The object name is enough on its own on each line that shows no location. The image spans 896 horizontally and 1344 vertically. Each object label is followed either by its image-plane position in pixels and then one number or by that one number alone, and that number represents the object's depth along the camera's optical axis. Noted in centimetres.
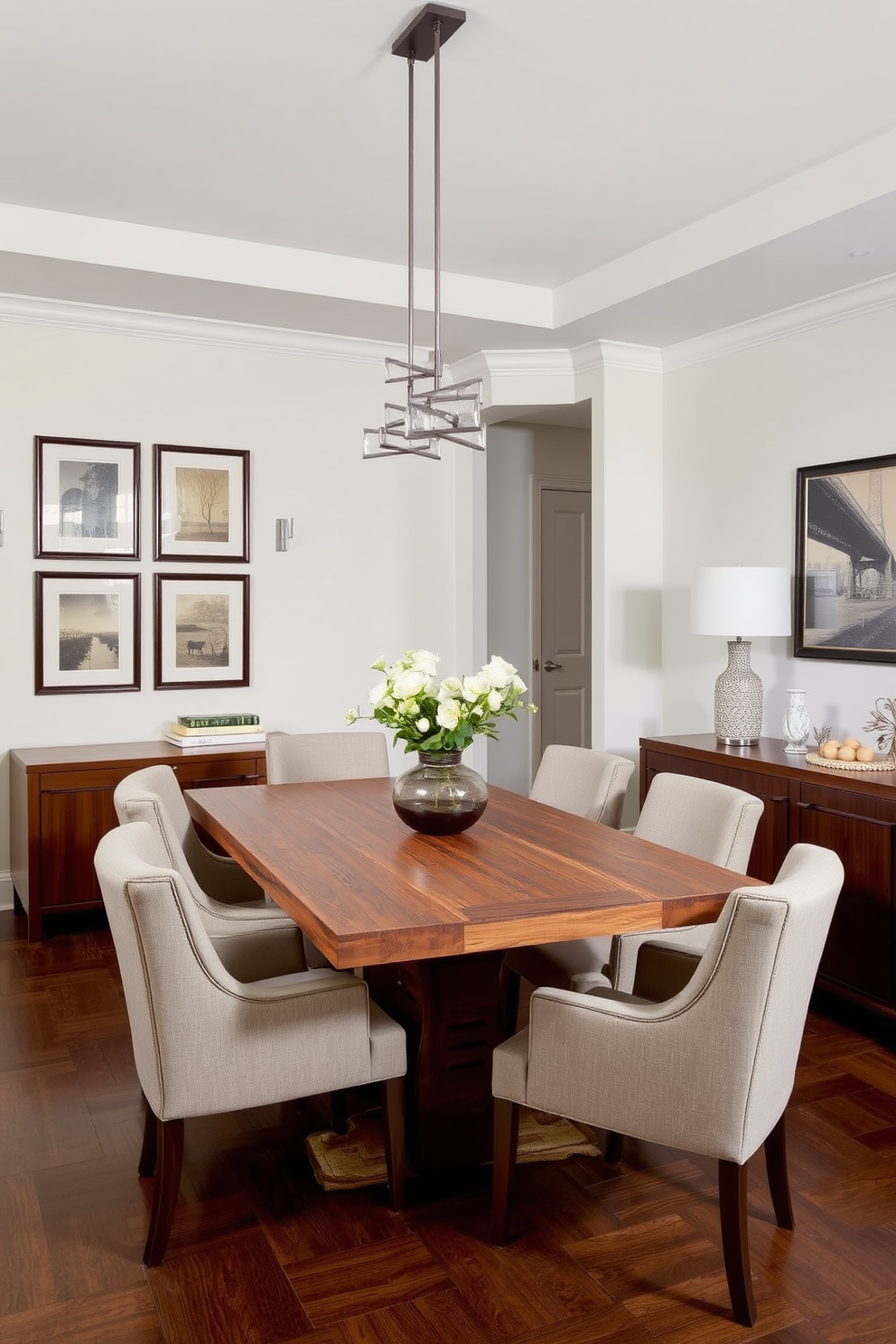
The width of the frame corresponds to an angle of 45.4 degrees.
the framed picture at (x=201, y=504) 484
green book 471
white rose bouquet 260
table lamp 416
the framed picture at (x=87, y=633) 463
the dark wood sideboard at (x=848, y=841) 336
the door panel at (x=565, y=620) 679
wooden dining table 202
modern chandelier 270
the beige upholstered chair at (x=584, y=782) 326
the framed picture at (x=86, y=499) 459
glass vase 270
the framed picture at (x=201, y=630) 487
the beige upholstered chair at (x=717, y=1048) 187
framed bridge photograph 402
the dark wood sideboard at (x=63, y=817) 421
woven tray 357
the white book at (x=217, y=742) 463
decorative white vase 400
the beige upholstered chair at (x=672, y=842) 271
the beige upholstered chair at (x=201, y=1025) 200
